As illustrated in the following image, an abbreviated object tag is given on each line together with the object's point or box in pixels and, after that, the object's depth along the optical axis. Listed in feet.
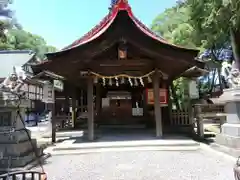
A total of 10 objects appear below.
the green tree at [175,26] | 47.44
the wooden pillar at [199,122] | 27.20
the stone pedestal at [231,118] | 17.09
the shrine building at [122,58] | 23.00
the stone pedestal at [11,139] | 15.39
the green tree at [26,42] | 103.38
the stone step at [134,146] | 20.53
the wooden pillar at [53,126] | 27.47
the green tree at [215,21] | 34.71
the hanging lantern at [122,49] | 23.41
